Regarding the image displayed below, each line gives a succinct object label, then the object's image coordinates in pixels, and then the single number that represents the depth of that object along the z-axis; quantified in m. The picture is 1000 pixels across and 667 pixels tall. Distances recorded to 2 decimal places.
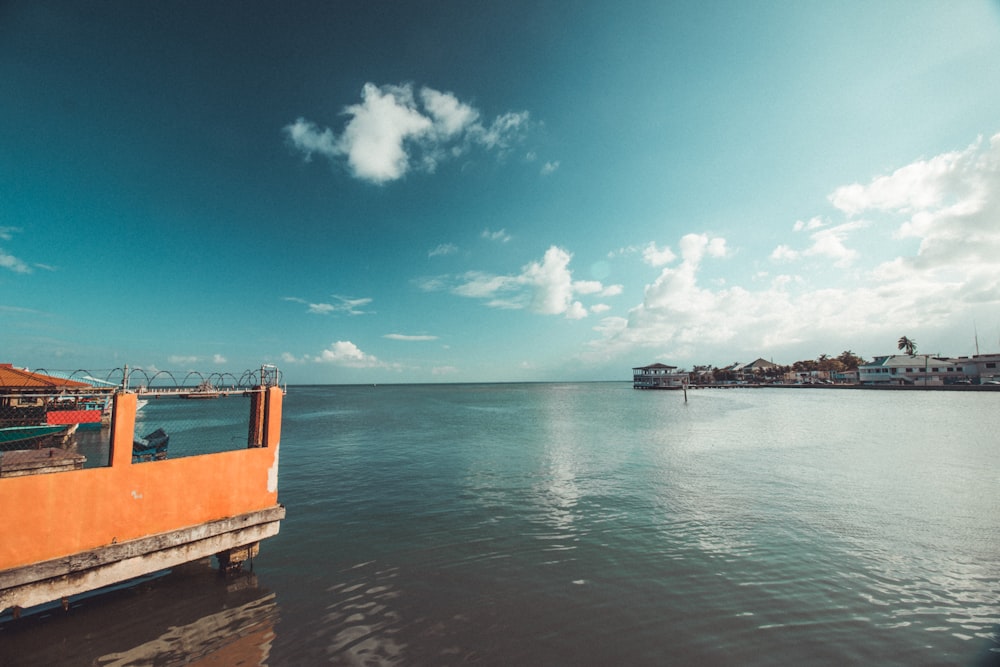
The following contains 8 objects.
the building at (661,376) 126.25
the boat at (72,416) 16.91
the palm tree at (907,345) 118.94
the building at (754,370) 145.62
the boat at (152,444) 19.83
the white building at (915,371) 93.19
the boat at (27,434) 20.91
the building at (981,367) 86.69
